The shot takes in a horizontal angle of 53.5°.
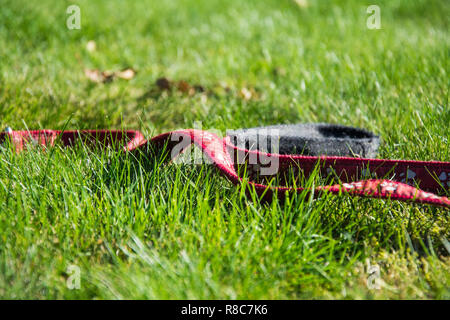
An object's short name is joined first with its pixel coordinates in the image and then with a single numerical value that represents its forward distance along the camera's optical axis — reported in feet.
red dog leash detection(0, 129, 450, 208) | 4.60
